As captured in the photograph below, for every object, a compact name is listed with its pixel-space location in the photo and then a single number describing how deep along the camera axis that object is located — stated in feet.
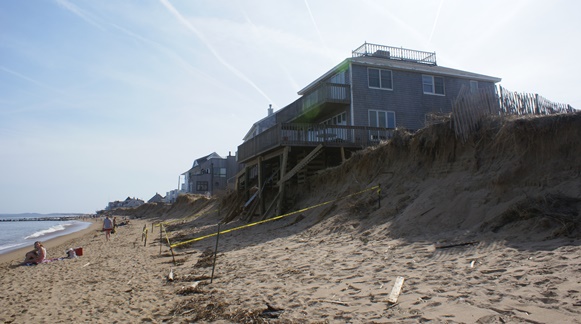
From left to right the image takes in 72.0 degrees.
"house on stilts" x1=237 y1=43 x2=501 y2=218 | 61.00
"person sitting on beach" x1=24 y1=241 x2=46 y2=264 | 46.14
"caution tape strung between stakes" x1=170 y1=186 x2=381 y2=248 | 43.00
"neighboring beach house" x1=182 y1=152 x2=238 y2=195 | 210.59
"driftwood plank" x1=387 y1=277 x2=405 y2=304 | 17.15
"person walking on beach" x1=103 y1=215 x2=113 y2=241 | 79.87
